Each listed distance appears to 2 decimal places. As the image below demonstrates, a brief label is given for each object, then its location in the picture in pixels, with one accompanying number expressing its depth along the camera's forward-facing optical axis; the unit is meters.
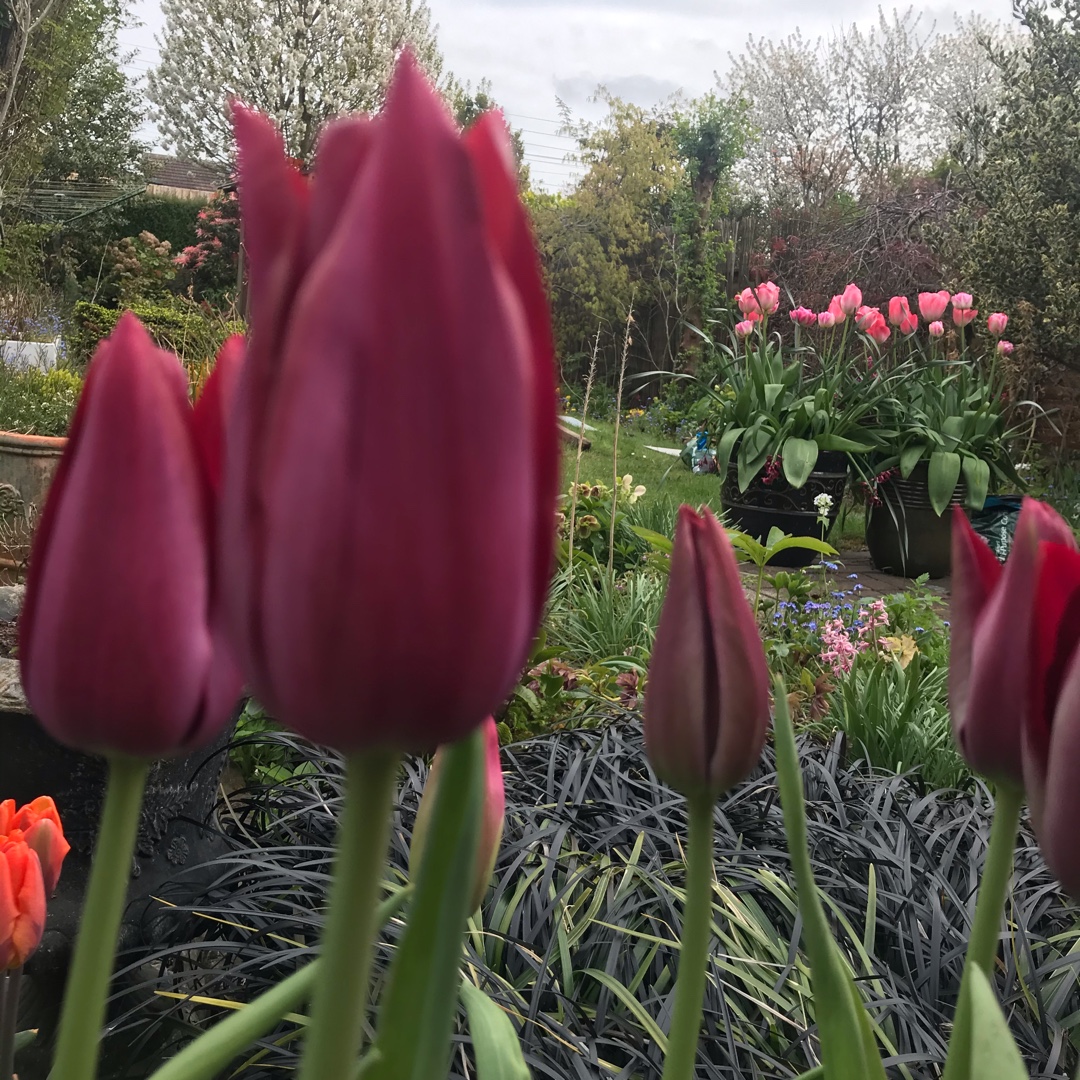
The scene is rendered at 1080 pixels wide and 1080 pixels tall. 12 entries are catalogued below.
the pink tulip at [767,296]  6.33
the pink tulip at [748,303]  6.55
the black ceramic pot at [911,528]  6.04
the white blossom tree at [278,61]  17.47
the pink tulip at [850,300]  6.17
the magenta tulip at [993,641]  0.36
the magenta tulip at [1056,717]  0.32
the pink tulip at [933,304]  6.11
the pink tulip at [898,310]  6.07
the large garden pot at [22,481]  3.99
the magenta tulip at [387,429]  0.20
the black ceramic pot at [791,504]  6.11
